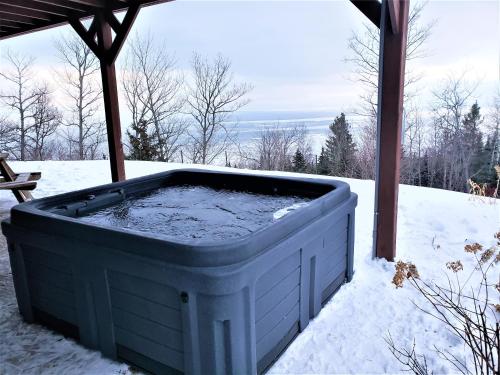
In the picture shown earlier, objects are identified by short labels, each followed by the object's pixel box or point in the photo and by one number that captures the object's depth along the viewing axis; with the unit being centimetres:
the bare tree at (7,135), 1338
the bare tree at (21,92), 1373
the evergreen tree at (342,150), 1691
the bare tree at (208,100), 1541
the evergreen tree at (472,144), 1466
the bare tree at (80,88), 1455
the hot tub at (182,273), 158
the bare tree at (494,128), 1316
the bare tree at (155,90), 1453
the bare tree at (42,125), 1420
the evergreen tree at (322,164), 1774
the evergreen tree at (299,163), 1783
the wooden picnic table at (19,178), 402
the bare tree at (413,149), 1454
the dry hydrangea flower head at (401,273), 120
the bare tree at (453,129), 1398
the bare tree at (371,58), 1159
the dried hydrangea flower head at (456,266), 145
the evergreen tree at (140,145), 1195
